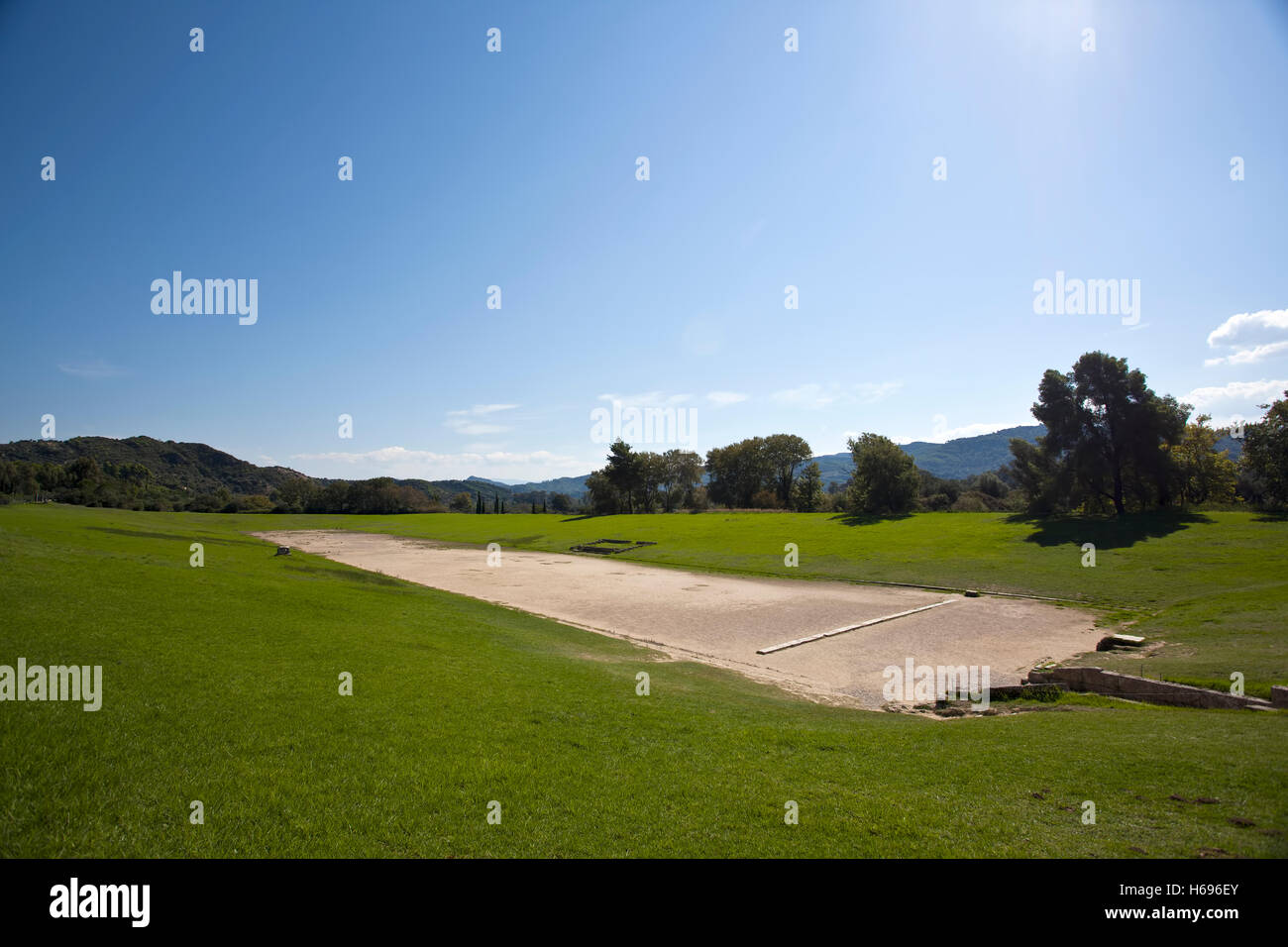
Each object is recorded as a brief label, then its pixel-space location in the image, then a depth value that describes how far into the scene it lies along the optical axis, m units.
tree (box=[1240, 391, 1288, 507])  38.69
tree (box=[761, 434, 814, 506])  104.94
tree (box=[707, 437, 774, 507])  108.25
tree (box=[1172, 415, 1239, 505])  47.97
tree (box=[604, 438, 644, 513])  101.44
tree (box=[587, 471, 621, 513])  109.19
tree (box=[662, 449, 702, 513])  124.07
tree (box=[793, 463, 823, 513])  91.04
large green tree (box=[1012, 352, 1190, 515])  46.16
